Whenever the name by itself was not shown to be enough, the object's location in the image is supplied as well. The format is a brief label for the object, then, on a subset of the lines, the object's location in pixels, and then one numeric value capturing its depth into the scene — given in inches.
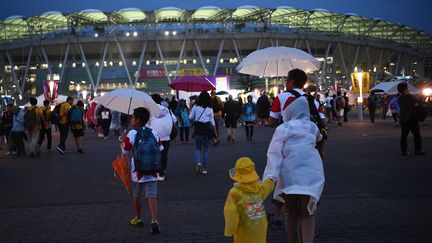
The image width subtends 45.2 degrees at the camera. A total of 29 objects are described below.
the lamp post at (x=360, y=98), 1196.7
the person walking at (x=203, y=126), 408.8
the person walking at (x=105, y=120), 885.4
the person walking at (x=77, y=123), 632.4
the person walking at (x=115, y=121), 960.3
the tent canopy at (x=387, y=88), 1595.6
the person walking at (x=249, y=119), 730.2
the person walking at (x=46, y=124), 645.9
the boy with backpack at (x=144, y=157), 228.8
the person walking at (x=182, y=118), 738.8
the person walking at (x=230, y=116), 725.0
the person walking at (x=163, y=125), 358.9
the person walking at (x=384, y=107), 1224.4
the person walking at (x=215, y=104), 681.0
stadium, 2950.3
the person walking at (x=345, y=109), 1162.6
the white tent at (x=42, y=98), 1561.0
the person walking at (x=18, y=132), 633.0
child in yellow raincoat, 153.2
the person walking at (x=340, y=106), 1100.5
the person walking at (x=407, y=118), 475.2
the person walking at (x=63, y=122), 637.9
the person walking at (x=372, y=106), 1122.1
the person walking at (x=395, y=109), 962.7
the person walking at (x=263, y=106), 942.4
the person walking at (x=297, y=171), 165.8
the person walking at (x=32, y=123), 619.8
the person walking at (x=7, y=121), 690.8
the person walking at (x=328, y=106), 1137.4
